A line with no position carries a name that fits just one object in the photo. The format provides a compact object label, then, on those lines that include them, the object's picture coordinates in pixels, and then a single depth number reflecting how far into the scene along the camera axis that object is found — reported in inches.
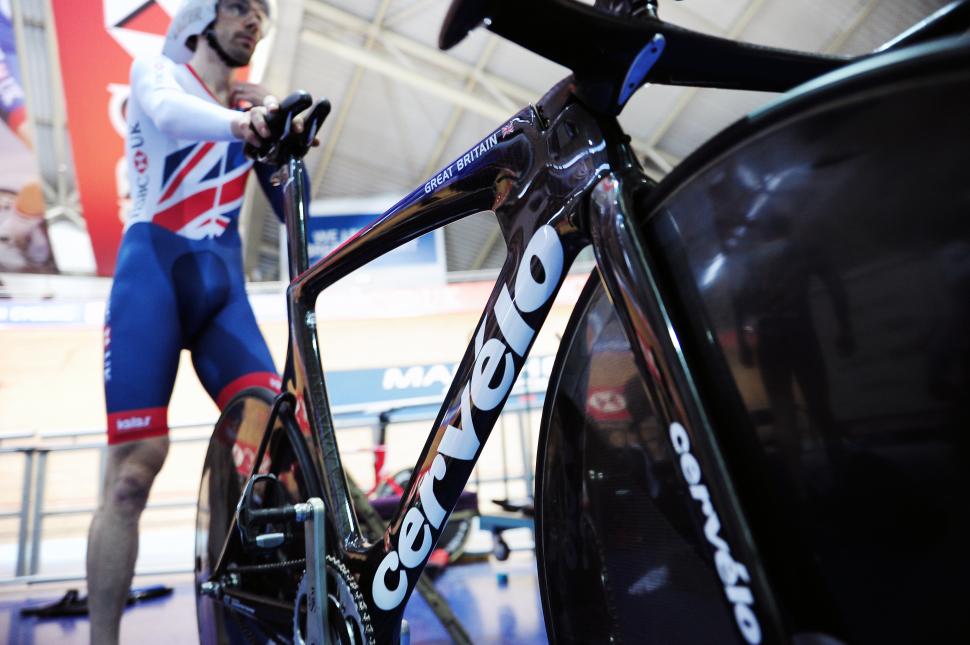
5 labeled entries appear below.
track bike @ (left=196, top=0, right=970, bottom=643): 19.6
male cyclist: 60.8
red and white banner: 184.9
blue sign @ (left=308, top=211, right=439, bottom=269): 412.5
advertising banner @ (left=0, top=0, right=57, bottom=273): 211.2
